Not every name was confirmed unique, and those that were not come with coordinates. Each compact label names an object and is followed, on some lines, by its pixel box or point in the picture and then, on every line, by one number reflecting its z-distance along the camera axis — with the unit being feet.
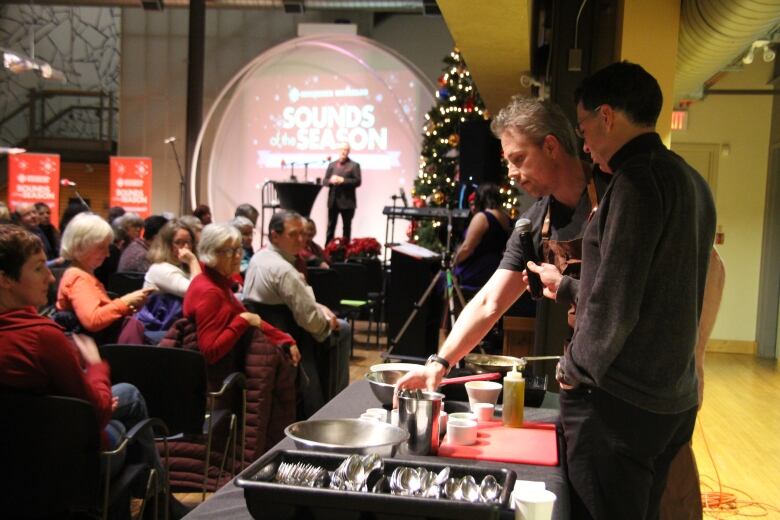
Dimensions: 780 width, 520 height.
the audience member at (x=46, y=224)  26.66
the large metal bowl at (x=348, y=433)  5.13
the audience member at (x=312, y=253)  24.81
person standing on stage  37.14
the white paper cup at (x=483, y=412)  6.53
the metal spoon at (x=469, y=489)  4.14
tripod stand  19.16
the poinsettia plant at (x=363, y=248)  32.19
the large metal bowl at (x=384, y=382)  6.64
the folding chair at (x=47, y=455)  7.29
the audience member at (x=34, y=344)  7.43
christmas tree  32.71
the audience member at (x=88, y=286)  11.87
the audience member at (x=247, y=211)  25.91
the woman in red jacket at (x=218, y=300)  11.55
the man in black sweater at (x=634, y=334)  5.16
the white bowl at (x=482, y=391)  6.76
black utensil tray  3.76
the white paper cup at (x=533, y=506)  4.10
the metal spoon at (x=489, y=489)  4.14
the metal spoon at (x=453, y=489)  4.14
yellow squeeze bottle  6.22
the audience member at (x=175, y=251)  14.97
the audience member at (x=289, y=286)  14.42
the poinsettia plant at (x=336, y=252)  32.66
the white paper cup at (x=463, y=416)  5.95
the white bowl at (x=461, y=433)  5.74
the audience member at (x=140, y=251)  19.01
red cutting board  5.52
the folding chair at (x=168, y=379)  10.27
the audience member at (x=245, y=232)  21.11
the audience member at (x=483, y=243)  19.19
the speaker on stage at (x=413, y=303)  21.85
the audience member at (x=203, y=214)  27.59
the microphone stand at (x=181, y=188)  40.85
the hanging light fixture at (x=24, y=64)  30.36
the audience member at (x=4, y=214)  20.31
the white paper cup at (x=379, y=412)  6.05
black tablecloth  4.41
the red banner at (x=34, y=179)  40.68
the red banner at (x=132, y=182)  41.78
